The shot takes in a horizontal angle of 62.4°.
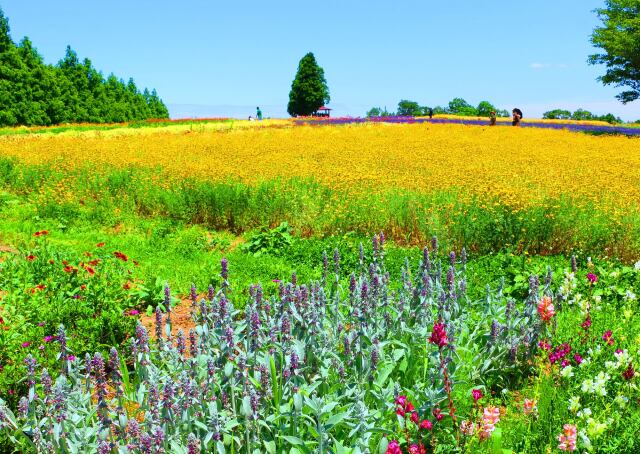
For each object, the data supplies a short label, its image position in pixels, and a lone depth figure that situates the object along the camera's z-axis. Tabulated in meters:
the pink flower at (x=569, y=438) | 2.24
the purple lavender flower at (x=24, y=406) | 2.39
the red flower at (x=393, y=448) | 1.94
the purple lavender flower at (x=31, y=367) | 2.55
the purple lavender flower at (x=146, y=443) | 2.10
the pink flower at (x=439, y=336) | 2.42
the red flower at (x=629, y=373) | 2.98
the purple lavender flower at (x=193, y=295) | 3.19
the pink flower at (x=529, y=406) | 2.75
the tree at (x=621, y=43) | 26.69
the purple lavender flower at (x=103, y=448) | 2.03
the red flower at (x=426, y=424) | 2.23
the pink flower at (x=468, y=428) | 2.54
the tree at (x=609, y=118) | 45.54
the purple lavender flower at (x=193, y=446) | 2.03
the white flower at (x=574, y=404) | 2.64
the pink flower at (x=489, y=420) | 2.35
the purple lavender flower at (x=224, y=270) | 3.21
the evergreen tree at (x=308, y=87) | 58.06
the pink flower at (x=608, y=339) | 3.42
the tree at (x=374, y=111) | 67.54
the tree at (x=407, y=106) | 77.93
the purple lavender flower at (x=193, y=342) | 2.76
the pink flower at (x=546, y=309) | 3.13
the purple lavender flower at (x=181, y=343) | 2.90
